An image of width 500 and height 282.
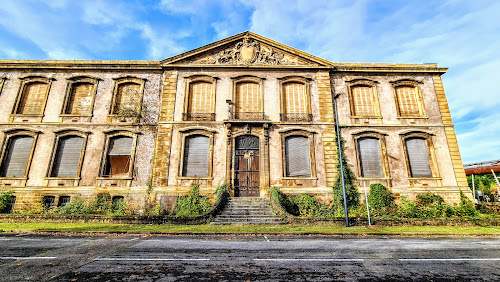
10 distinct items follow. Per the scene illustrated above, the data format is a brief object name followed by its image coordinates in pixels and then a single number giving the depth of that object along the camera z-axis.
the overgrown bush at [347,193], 13.80
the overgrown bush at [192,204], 13.32
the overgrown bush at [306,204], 13.61
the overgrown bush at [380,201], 13.51
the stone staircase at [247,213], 11.47
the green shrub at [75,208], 13.54
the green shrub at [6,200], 13.58
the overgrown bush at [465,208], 13.03
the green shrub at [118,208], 13.92
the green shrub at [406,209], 13.14
